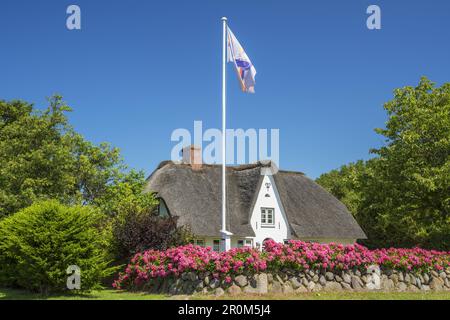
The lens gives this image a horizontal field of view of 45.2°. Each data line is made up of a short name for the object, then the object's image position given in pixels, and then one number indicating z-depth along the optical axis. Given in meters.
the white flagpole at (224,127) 23.52
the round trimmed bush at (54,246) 18.27
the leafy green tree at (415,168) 33.28
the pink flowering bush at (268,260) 19.20
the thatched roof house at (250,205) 39.66
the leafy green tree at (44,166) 28.98
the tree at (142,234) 24.16
